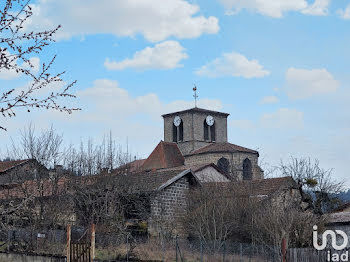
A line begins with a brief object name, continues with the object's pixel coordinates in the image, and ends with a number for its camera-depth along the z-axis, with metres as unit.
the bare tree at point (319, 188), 35.06
